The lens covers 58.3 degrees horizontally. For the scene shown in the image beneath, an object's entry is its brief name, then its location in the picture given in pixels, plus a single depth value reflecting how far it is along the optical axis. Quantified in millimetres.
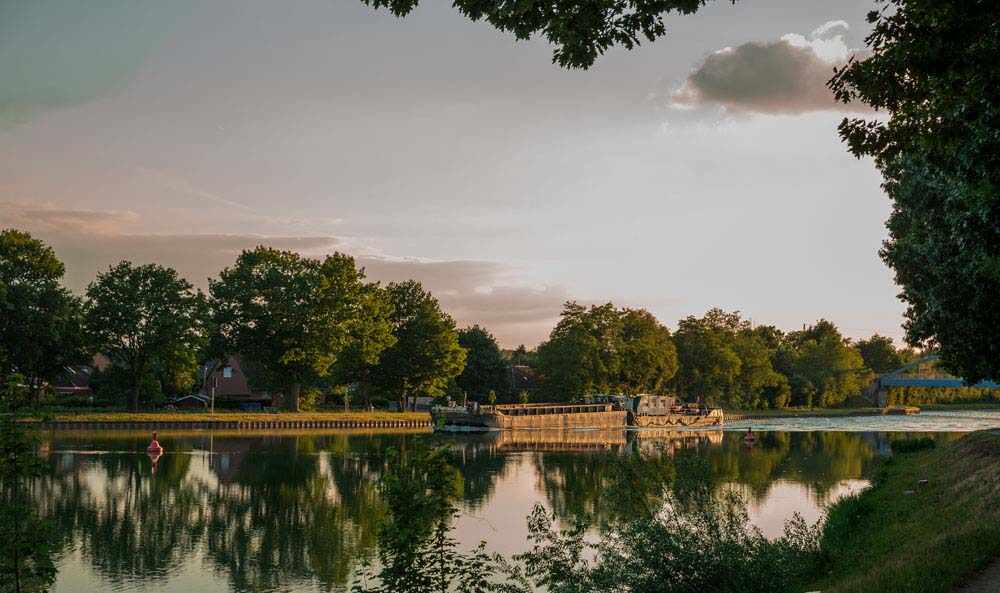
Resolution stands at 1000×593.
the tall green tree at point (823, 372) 166500
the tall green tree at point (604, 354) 112625
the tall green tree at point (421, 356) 99750
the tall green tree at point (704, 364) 140375
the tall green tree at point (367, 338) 91000
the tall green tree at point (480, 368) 120688
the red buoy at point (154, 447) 49406
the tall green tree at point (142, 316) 74250
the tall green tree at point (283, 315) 84438
